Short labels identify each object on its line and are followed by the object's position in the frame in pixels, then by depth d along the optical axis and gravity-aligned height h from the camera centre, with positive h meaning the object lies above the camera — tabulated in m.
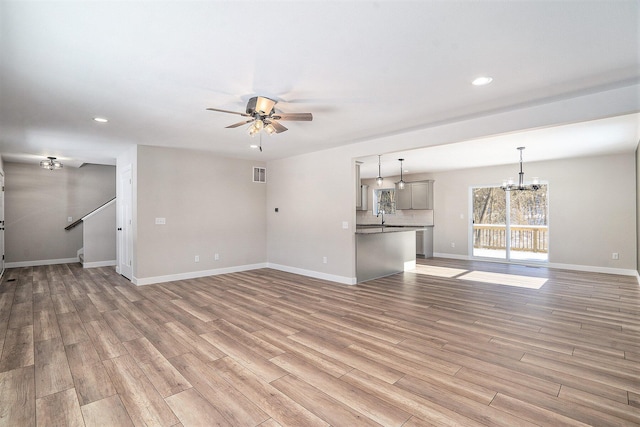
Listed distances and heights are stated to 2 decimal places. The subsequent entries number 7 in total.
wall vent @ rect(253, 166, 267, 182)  6.95 +0.90
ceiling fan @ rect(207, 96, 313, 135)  3.02 +1.04
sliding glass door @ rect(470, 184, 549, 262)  7.39 -0.32
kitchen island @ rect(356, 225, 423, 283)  5.57 -0.83
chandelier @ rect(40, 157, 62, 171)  6.73 +1.13
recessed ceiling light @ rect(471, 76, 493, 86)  2.69 +1.22
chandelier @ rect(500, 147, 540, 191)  6.25 +0.56
